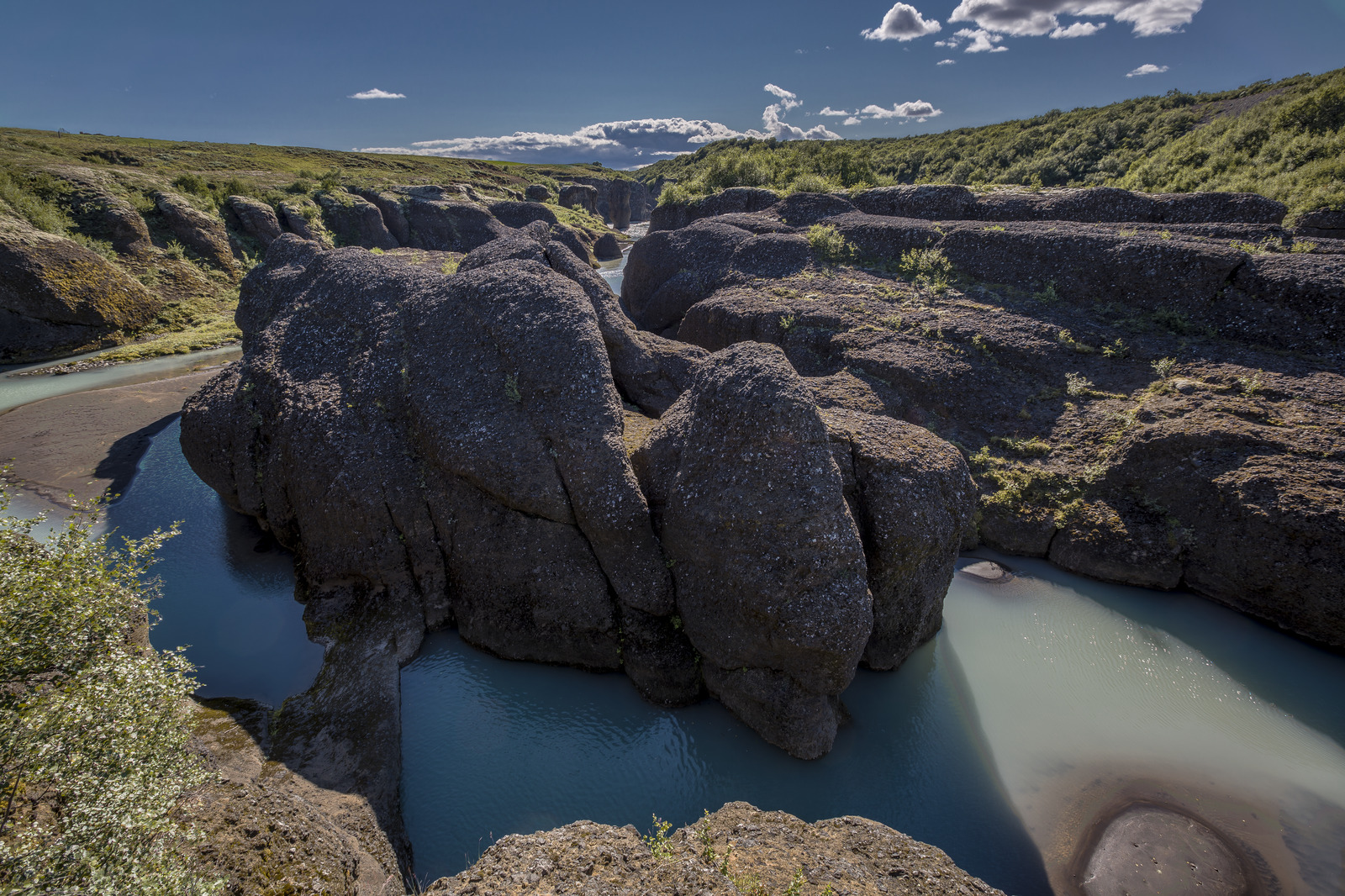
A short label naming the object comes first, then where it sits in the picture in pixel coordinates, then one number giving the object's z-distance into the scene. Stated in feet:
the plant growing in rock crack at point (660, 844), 18.60
